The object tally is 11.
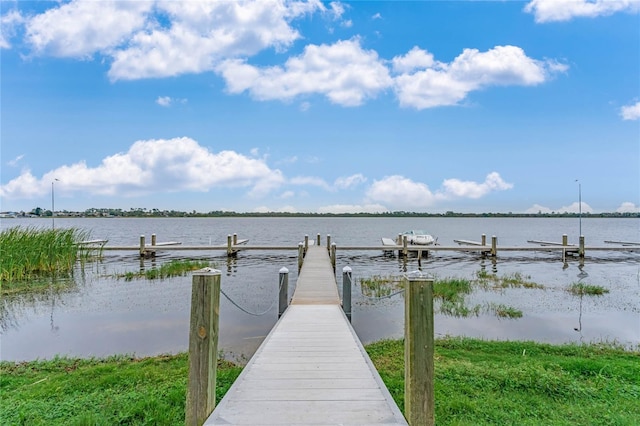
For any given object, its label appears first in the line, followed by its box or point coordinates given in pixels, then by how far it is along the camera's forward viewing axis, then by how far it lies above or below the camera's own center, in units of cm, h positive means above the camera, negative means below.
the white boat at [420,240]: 2717 -190
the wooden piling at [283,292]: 891 -186
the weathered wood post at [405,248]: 2327 -212
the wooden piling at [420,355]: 304 -115
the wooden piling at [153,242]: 2350 -163
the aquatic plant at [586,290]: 1307 -279
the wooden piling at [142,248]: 2278 -190
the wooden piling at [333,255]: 1642 -178
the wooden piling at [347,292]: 862 -182
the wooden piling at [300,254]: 1633 -171
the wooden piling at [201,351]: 321 -117
